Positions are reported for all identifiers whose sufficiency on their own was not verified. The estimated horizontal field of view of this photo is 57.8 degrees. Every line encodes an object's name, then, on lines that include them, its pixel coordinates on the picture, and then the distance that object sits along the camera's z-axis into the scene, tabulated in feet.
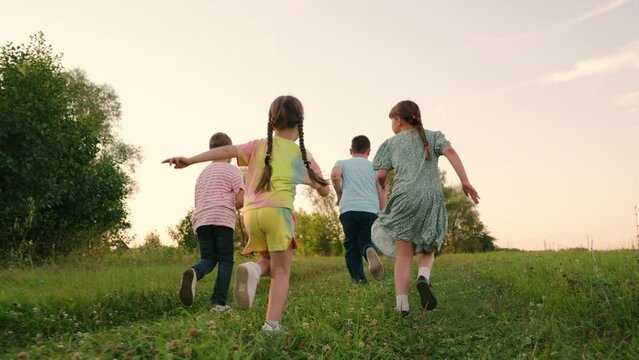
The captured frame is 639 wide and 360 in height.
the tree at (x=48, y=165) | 61.41
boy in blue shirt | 35.12
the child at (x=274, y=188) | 17.25
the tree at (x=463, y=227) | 199.31
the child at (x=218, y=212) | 27.37
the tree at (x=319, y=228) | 214.48
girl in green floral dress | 21.68
